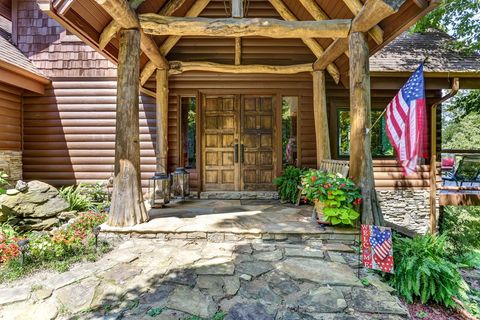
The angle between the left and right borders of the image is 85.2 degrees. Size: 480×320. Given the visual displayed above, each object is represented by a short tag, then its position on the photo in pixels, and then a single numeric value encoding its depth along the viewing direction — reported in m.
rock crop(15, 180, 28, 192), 4.16
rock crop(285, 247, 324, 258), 3.03
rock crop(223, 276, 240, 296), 2.29
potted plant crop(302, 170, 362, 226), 3.47
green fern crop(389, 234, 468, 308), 2.40
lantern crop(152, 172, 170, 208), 4.60
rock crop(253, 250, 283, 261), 2.94
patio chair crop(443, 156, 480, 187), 6.39
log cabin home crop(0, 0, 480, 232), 5.59
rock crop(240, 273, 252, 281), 2.49
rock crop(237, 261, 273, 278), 2.62
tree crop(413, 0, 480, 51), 6.45
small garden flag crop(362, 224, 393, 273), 2.54
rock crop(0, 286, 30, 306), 2.14
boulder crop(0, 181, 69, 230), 3.95
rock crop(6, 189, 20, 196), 4.05
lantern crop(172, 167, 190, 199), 5.35
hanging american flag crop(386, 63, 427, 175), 2.75
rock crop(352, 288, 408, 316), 2.08
